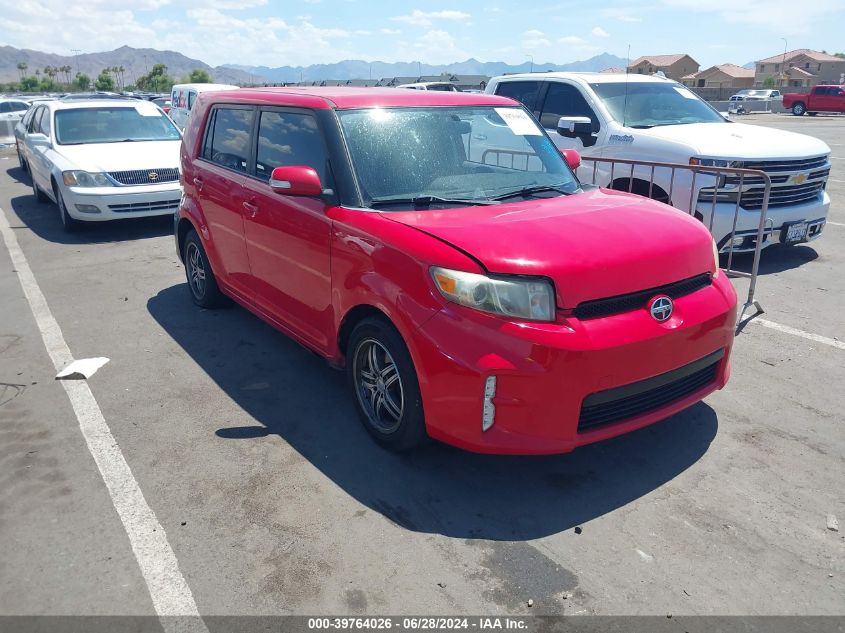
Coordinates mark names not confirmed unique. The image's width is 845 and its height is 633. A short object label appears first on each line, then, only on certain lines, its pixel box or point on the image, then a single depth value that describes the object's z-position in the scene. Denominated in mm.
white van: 19516
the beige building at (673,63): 84962
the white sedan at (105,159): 9398
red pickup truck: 40562
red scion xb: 3164
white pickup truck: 6875
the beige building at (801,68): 95062
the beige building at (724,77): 106375
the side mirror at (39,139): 10477
